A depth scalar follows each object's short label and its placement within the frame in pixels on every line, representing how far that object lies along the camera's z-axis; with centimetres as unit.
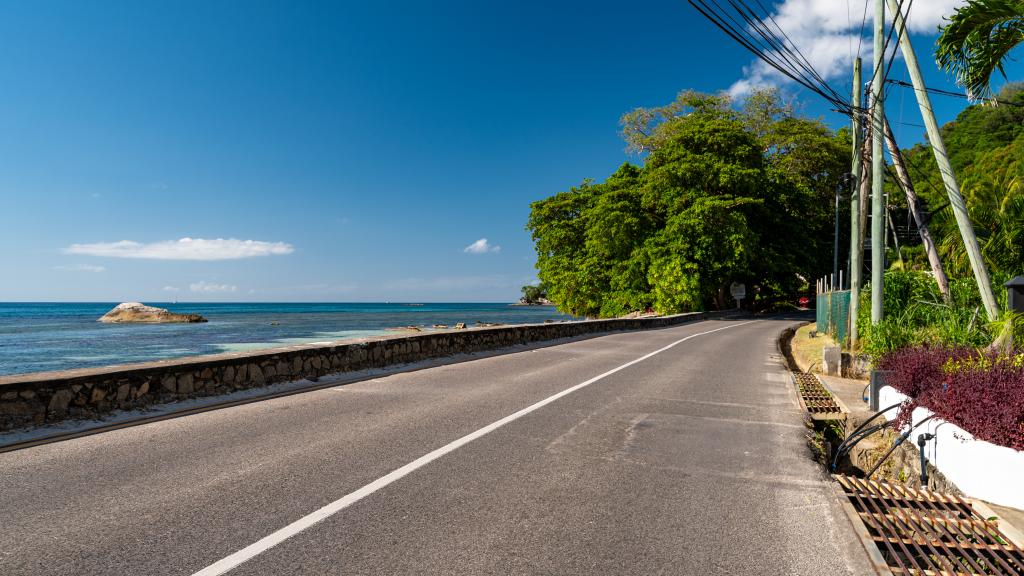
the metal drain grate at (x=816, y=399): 852
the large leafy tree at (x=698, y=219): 4016
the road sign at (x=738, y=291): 4794
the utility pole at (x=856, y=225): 1485
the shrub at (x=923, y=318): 1028
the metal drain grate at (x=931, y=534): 343
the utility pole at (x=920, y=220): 1223
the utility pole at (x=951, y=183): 970
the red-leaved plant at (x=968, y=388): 478
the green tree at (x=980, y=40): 926
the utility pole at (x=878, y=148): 1347
